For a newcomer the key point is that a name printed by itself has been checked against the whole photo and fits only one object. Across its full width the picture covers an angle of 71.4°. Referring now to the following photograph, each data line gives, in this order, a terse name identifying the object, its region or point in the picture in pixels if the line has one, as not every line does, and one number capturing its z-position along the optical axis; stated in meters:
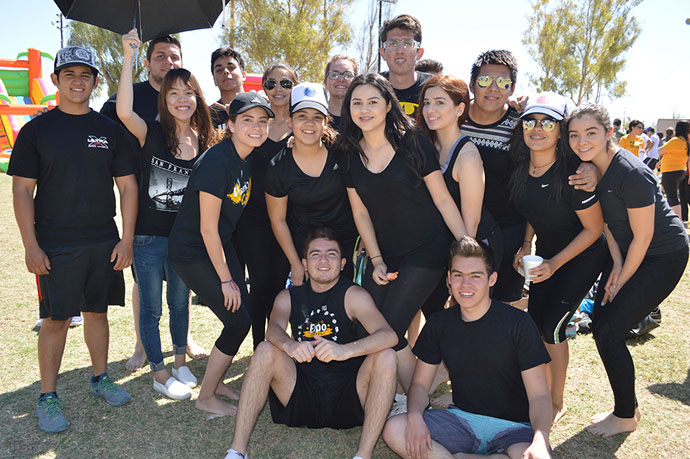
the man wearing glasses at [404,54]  4.90
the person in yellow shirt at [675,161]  10.81
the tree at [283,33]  20.84
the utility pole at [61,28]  33.22
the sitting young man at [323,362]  3.12
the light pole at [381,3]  24.00
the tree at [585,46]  25.31
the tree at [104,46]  31.77
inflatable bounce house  22.52
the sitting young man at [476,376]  2.89
